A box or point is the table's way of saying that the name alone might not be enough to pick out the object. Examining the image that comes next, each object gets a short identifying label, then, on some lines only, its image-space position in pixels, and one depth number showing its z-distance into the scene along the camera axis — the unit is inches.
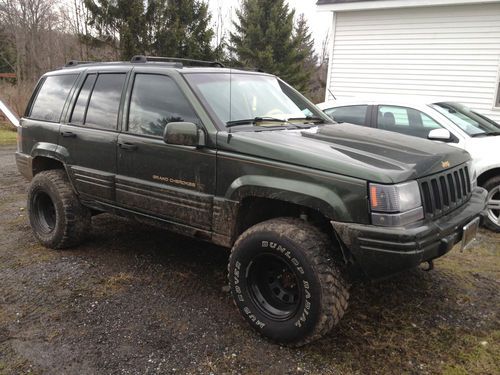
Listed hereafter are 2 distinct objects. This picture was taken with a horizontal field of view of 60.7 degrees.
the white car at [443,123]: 208.4
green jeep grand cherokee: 103.0
